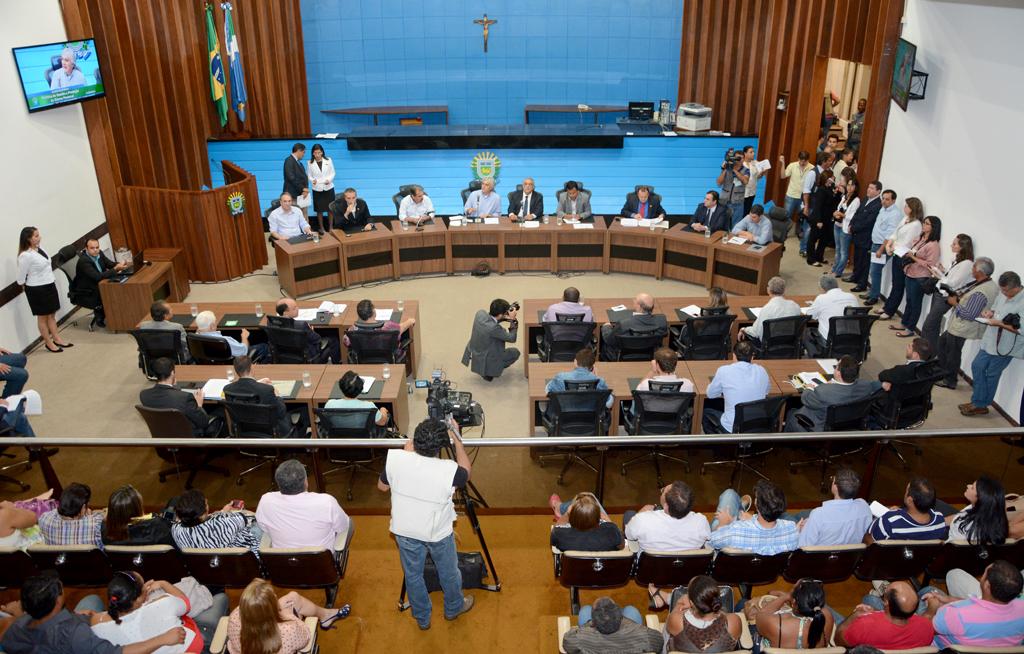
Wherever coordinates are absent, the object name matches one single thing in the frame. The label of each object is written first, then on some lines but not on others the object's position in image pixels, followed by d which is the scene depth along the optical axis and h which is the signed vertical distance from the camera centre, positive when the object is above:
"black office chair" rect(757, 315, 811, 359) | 8.42 -3.04
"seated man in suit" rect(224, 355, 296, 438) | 6.70 -2.74
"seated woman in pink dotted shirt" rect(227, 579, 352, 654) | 3.90 -2.71
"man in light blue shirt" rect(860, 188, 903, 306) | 10.48 -2.33
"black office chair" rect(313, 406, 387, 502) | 6.46 -2.90
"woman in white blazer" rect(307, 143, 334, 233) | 12.75 -2.14
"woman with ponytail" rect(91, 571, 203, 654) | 4.18 -2.82
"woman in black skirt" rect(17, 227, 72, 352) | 9.31 -2.58
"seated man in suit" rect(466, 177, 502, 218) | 12.23 -2.41
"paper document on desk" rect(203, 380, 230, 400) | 7.17 -2.94
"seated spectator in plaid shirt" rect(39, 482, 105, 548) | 4.88 -2.72
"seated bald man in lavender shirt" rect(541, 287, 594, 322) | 8.62 -2.78
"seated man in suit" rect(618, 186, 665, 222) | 12.16 -2.48
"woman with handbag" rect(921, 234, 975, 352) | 8.78 -2.62
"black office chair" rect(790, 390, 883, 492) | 6.00 -2.99
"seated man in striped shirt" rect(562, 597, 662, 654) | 4.02 -2.84
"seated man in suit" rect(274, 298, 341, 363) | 8.35 -3.03
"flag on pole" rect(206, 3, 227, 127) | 13.51 -0.52
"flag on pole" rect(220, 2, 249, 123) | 13.96 -0.51
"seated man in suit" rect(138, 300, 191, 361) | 8.27 -2.73
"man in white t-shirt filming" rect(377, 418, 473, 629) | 4.57 -2.42
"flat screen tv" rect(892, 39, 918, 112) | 10.01 -0.53
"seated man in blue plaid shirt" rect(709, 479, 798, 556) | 4.73 -2.76
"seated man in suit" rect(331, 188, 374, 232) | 11.73 -2.43
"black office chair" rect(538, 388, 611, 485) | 6.68 -2.93
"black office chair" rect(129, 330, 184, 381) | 8.20 -2.91
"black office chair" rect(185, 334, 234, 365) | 8.04 -2.91
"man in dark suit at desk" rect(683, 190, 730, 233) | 11.55 -2.52
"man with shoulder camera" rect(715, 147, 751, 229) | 12.74 -2.20
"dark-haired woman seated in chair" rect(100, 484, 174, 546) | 4.84 -2.73
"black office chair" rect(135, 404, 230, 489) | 5.84 -2.87
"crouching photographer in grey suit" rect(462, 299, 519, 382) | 8.61 -3.11
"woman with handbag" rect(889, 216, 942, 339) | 9.63 -2.62
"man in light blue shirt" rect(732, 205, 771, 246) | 11.03 -2.54
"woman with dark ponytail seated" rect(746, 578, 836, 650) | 4.21 -2.92
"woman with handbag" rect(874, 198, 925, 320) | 10.01 -2.55
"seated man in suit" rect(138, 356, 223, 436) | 6.74 -2.79
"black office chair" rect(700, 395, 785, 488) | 6.66 -2.99
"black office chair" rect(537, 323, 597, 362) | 8.33 -2.98
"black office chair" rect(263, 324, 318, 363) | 8.25 -2.96
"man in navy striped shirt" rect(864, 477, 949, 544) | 4.91 -2.82
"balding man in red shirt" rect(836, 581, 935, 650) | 4.16 -2.90
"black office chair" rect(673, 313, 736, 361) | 8.44 -3.05
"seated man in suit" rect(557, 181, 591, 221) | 12.23 -2.45
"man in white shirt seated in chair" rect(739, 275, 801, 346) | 8.52 -2.74
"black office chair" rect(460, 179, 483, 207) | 12.48 -2.21
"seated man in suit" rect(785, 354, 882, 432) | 6.72 -2.84
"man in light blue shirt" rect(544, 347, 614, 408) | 6.93 -2.76
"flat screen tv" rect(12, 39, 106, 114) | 9.82 -0.40
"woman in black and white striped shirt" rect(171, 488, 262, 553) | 4.81 -2.75
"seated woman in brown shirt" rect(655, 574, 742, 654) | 4.03 -2.78
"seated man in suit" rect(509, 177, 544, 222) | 12.16 -2.43
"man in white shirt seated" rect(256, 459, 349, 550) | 4.78 -2.63
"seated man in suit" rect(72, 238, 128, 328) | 10.17 -2.77
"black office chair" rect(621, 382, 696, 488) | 6.69 -2.95
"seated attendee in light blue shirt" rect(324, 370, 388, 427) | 6.71 -2.86
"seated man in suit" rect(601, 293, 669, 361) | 8.33 -2.81
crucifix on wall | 15.51 +0.18
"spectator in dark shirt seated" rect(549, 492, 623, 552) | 4.71 -2.74
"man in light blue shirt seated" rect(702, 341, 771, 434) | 6.90 -2.80
